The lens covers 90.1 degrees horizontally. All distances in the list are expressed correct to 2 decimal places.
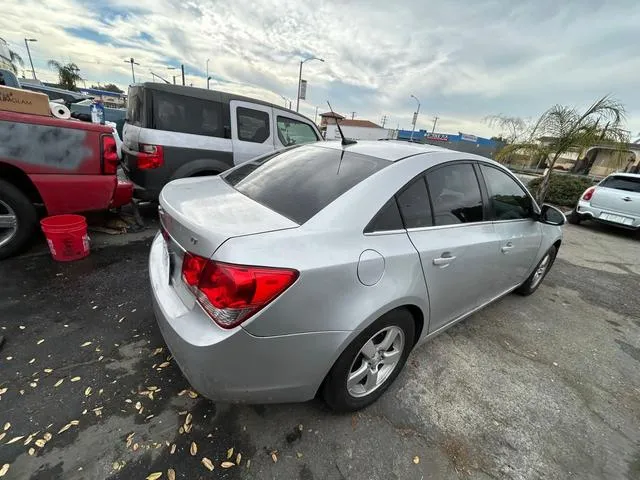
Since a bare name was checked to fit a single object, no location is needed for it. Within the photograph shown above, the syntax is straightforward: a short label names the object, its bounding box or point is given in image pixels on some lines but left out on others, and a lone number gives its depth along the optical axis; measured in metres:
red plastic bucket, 3.29
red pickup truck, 3.08
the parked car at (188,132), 4.35
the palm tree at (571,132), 8.86
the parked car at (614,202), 7.34
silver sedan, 1.45
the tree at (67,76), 40.50
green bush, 11.30
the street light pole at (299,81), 26.13
